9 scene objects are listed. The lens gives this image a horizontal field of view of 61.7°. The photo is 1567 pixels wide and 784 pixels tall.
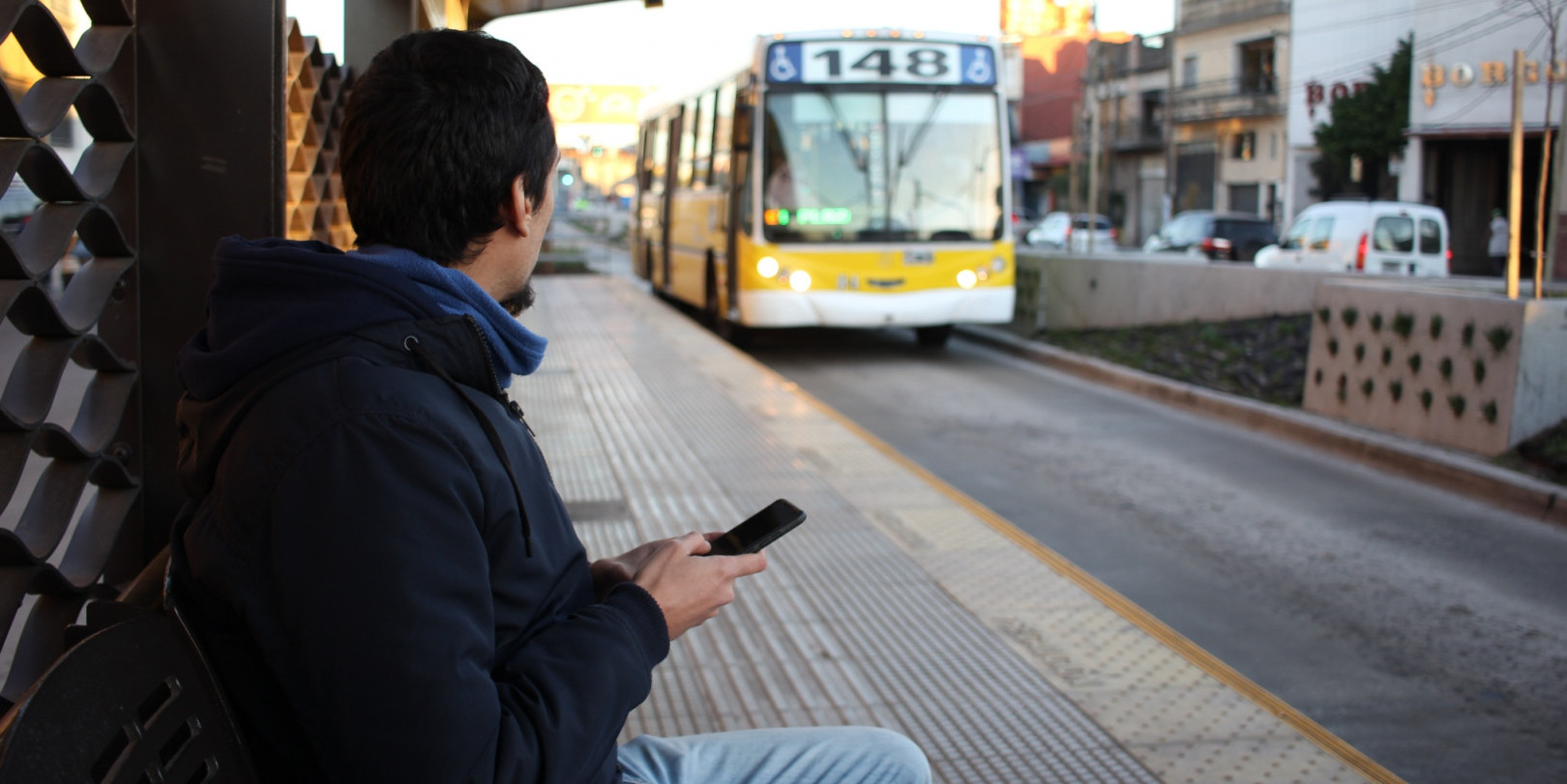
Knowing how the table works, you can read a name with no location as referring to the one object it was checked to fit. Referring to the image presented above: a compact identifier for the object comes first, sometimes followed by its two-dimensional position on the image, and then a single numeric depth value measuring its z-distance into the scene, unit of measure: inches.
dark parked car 1036.5
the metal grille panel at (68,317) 79.8
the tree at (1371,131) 1316.4
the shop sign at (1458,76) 1013.8
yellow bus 500.7
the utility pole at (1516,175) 322.3
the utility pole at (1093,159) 609.3
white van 733.9
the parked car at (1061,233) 1506.4
